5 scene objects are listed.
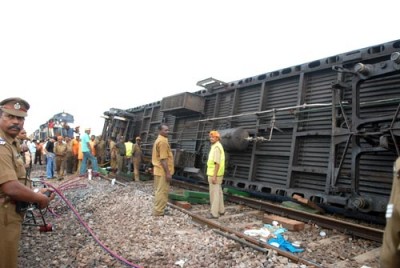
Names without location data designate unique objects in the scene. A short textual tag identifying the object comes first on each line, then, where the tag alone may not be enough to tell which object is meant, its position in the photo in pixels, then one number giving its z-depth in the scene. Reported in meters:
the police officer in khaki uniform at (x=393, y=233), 1.25
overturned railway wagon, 5.33
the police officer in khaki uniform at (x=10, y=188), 2.15
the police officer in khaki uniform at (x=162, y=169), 5.91
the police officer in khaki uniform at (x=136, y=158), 11.89
